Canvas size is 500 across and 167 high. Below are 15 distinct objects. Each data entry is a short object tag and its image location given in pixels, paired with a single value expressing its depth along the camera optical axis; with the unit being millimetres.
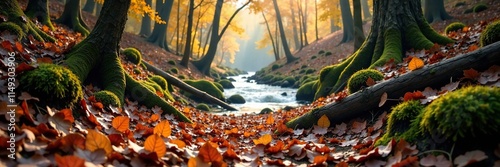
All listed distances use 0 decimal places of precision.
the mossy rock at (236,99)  11930
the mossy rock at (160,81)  7945
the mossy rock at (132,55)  8133
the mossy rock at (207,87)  11242
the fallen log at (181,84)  8669
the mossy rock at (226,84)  17528
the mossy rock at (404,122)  2225
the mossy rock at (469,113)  1675
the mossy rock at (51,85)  2221
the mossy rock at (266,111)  8914
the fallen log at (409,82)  2859
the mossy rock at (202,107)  9309
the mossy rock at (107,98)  3619
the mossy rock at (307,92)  11209
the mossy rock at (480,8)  13341
